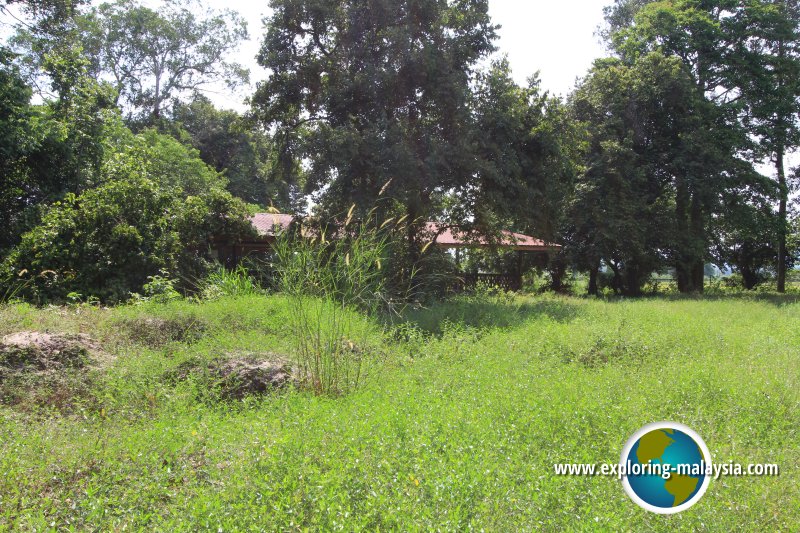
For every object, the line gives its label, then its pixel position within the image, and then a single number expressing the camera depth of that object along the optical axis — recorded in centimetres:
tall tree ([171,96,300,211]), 3009
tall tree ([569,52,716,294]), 2031
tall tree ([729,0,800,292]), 2145
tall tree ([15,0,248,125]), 2911
